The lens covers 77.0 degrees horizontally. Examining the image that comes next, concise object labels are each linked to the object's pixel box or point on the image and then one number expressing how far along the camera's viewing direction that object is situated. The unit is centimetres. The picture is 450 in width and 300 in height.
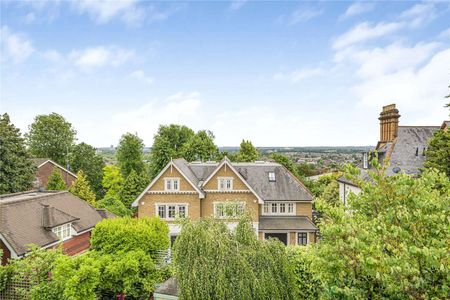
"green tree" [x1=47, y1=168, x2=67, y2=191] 3600
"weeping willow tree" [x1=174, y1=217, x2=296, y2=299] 938
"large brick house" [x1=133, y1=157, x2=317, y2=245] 2445
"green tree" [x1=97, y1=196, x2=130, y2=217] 3544
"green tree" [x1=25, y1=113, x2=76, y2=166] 5259
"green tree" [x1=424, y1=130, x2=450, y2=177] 1769
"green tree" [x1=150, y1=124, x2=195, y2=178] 5166
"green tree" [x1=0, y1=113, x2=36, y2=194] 3166
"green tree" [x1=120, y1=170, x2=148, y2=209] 4169
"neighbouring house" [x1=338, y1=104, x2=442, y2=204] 2633
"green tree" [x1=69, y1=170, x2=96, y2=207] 3638
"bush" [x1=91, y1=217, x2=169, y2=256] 1548
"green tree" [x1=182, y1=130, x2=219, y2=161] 4972
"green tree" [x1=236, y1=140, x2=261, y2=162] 5002
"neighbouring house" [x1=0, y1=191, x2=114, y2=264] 1678
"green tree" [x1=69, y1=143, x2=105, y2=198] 5172
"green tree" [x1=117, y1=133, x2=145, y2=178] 4978
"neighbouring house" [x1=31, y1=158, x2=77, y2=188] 4478
